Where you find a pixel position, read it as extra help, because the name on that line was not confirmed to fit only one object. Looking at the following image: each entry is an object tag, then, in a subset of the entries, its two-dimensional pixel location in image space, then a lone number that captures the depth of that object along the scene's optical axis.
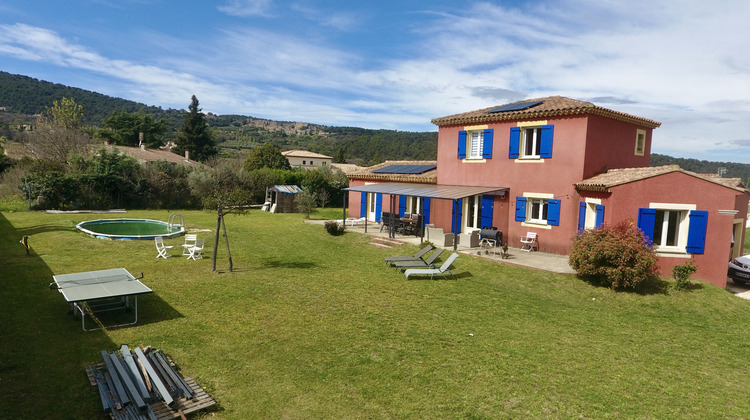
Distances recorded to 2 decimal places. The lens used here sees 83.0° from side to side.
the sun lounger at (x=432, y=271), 14.62
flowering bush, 13.68
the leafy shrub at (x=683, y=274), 14.13
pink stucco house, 15.39
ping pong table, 9.16
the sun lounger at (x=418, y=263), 15.88
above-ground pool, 22.98
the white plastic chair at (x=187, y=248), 17.50
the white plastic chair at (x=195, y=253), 16.41
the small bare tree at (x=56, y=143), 40.69
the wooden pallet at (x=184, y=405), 5.98
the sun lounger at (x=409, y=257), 16.33
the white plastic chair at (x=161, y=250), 16.58
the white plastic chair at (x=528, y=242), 18.97
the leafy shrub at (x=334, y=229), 22.59
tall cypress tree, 72.12
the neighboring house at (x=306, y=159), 79.94
